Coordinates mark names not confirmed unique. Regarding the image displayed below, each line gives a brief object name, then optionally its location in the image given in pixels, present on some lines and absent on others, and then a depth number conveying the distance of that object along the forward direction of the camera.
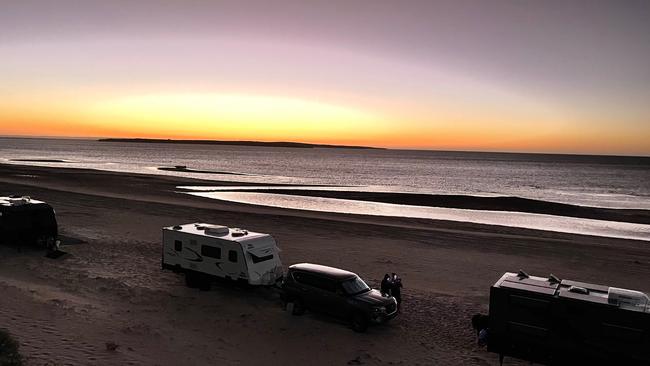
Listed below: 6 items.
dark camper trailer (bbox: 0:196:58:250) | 24.16
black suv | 16.14
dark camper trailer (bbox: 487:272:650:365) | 12.00
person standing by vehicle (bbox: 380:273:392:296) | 18.30
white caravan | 18.41
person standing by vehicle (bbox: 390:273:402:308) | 18.34
